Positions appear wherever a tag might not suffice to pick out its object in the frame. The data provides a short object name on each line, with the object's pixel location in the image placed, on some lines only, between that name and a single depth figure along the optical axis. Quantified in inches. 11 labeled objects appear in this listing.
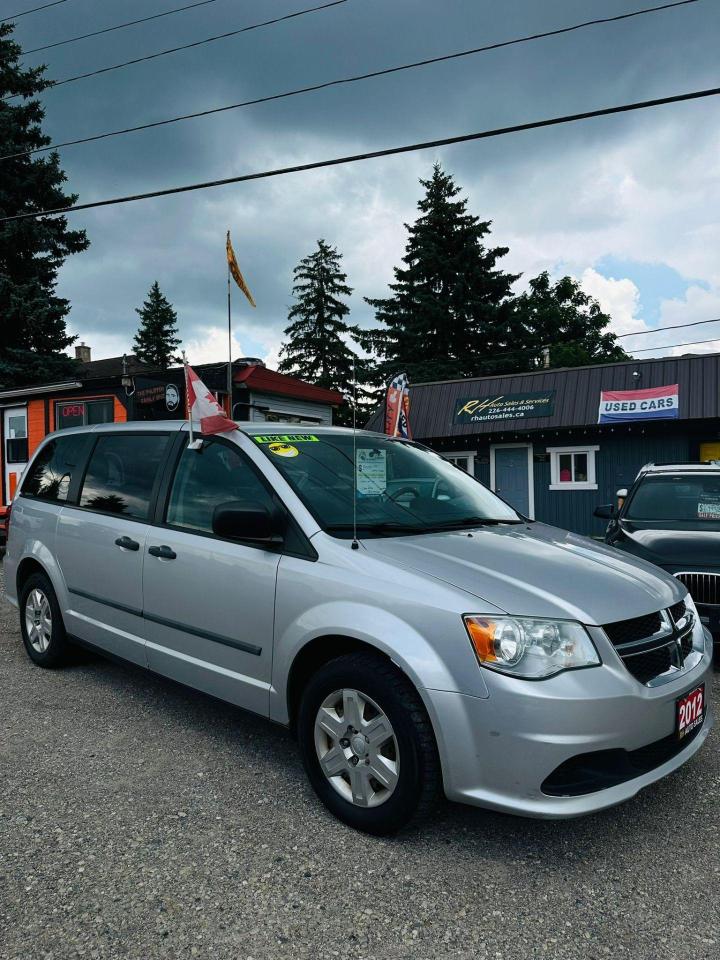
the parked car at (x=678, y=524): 209.0
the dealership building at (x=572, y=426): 636.7
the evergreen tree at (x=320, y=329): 1878.7
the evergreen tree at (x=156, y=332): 2220.7
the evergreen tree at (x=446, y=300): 1321.4
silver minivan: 94.5
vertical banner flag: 693.3
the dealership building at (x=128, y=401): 559.5
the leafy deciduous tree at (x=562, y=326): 1366.9
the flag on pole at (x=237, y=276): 375.2
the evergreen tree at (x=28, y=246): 874.1
